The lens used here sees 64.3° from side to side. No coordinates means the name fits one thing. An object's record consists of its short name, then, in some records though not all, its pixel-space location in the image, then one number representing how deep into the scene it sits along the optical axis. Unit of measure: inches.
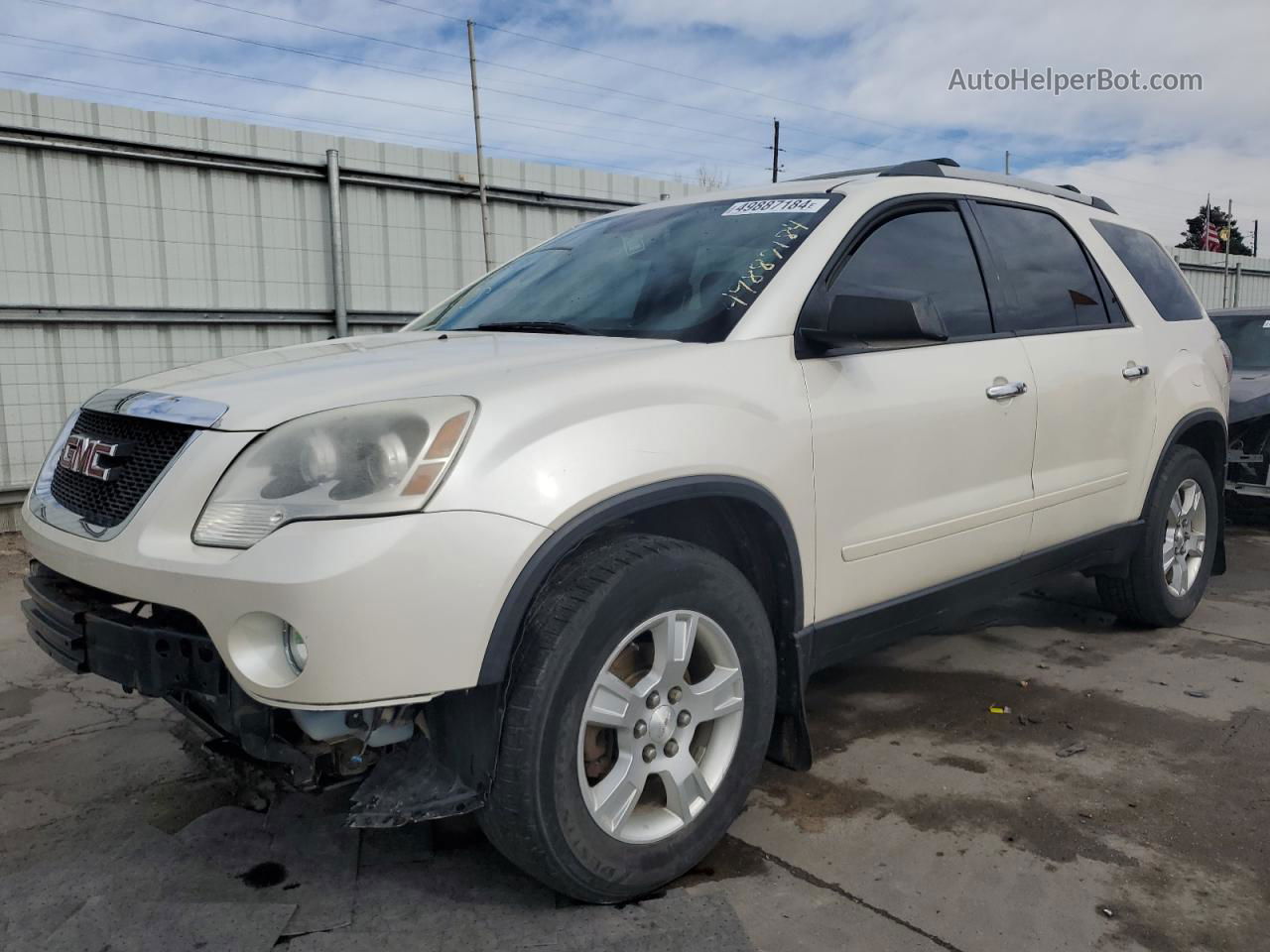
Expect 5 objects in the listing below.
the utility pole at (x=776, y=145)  1200.2
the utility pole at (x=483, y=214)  371.6
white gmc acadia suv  80.0
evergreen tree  2103.6
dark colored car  249.6
